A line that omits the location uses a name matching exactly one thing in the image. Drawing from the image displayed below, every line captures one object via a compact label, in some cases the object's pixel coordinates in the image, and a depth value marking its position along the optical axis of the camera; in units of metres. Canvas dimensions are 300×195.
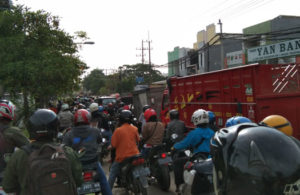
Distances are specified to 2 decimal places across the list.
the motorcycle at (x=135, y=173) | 4.39
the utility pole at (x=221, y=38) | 16.52
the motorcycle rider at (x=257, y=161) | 1.55
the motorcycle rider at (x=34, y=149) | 2.27
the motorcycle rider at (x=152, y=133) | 5.57
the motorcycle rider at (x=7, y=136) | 3.29
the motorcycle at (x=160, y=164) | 5.36
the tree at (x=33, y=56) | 8.11
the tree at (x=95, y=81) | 86.25
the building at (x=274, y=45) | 14.39
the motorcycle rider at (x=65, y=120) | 7.93
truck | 6.75
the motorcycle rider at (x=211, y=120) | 5.71
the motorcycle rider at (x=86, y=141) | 3.93
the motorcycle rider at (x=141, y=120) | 9.84
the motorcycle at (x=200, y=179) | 2.96
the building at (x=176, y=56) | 47.56
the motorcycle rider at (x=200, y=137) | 3.86
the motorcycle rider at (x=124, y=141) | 4.59
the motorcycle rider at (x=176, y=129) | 5.89
